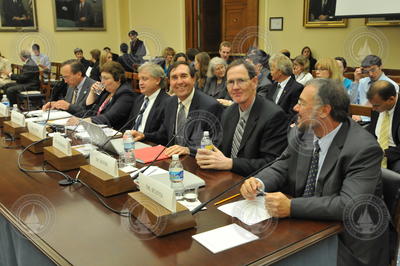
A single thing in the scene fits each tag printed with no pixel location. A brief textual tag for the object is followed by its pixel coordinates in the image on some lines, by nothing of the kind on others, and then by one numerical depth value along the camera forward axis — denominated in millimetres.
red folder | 2451
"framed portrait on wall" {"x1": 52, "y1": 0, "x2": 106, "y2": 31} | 9938
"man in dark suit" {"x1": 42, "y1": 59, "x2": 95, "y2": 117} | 4266
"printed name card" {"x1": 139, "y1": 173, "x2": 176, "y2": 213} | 1491
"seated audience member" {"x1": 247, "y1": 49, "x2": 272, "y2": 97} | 5184
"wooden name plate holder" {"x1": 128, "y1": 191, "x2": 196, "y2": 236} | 1465
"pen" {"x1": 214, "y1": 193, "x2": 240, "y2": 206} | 1770
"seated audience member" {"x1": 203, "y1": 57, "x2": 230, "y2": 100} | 5203
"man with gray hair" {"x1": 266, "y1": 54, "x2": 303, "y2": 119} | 4605
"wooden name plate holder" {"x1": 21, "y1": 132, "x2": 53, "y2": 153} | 2662
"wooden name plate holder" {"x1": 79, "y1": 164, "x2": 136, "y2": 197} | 1880
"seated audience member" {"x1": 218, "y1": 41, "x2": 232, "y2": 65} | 6586
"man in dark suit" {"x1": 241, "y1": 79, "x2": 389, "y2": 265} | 1594
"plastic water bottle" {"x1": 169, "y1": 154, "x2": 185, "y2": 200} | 1870
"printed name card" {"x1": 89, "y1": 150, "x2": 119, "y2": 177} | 1915
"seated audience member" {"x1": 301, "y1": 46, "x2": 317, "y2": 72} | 6887
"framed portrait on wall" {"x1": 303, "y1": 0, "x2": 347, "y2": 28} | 6578
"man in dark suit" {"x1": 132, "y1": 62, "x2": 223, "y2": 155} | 2871
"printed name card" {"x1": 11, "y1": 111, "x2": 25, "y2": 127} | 3182
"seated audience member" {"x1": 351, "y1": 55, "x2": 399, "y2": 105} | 4625
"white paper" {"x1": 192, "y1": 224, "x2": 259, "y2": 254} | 1388
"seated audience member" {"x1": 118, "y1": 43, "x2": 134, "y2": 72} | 7895
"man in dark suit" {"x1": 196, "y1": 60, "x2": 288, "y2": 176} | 2240
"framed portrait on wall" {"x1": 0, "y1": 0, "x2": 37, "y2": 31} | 9242
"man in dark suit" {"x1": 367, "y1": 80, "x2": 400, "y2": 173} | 3074
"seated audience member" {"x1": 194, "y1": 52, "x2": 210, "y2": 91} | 5633
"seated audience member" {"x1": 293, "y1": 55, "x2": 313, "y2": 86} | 5633
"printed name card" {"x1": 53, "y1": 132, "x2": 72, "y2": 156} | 2323
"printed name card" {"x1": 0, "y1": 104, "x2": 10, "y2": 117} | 3732
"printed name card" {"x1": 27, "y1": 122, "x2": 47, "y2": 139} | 2781
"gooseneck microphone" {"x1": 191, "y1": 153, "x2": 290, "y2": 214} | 1627
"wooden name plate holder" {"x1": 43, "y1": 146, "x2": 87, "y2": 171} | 2285
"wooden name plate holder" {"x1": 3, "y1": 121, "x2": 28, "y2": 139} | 3105
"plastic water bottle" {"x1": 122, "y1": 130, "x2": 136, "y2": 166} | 2414
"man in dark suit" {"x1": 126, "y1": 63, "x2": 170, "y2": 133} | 3420
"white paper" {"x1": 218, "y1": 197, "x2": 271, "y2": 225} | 1600
